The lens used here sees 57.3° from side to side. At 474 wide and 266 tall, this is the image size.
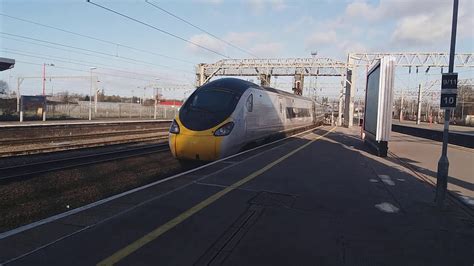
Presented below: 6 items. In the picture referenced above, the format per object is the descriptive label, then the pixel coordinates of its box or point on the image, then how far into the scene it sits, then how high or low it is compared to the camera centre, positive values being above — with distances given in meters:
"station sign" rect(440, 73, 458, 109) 8.11 +0.51
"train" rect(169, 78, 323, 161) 13.12 -0.37
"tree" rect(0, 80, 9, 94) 69.84 +2.71
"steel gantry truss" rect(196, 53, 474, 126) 48.62 +5.27
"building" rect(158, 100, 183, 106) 106.45 +1.38
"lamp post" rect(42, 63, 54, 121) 41.62 -0.68
